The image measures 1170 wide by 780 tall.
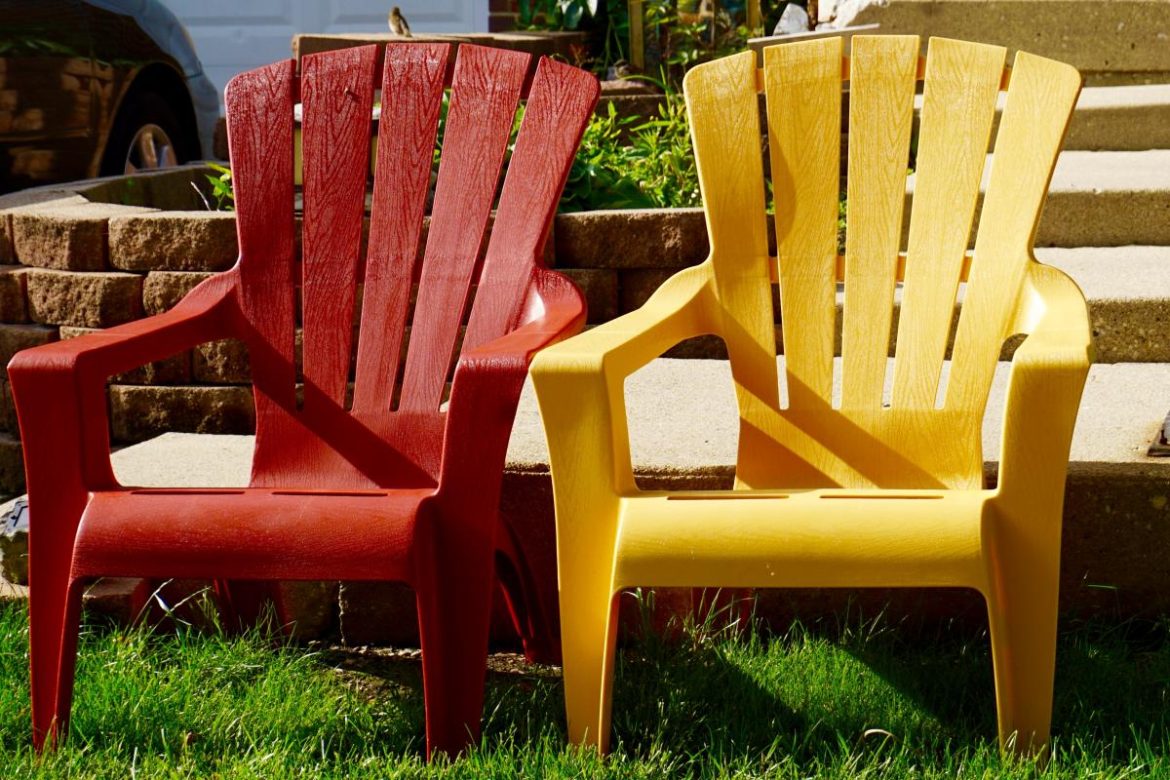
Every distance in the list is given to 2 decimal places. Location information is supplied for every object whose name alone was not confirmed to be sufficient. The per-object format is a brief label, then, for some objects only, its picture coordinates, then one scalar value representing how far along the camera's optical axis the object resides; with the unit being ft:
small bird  17.30
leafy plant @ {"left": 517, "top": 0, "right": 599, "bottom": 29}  19.31
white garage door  25.84
